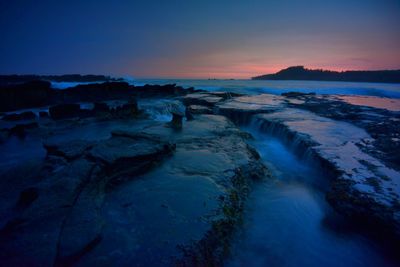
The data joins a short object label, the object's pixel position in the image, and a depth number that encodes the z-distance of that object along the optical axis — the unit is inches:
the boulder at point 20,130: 354.7
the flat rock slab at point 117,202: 97.4
